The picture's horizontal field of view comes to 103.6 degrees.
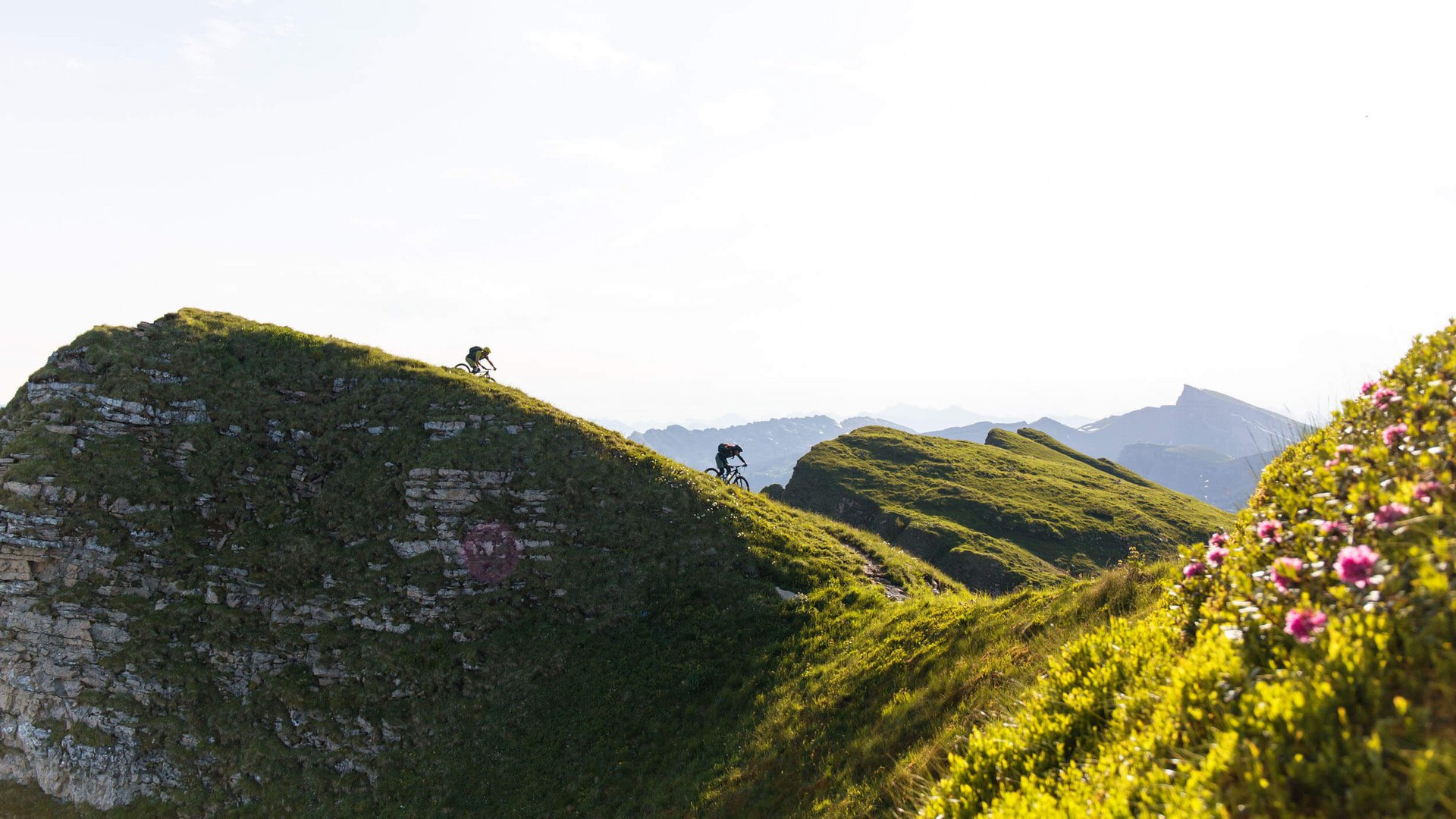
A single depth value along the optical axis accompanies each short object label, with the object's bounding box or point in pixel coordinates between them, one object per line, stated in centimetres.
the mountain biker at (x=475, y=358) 3588
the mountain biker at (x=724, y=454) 3419
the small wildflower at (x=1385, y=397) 682
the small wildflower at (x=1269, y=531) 632
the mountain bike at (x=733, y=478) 3419
